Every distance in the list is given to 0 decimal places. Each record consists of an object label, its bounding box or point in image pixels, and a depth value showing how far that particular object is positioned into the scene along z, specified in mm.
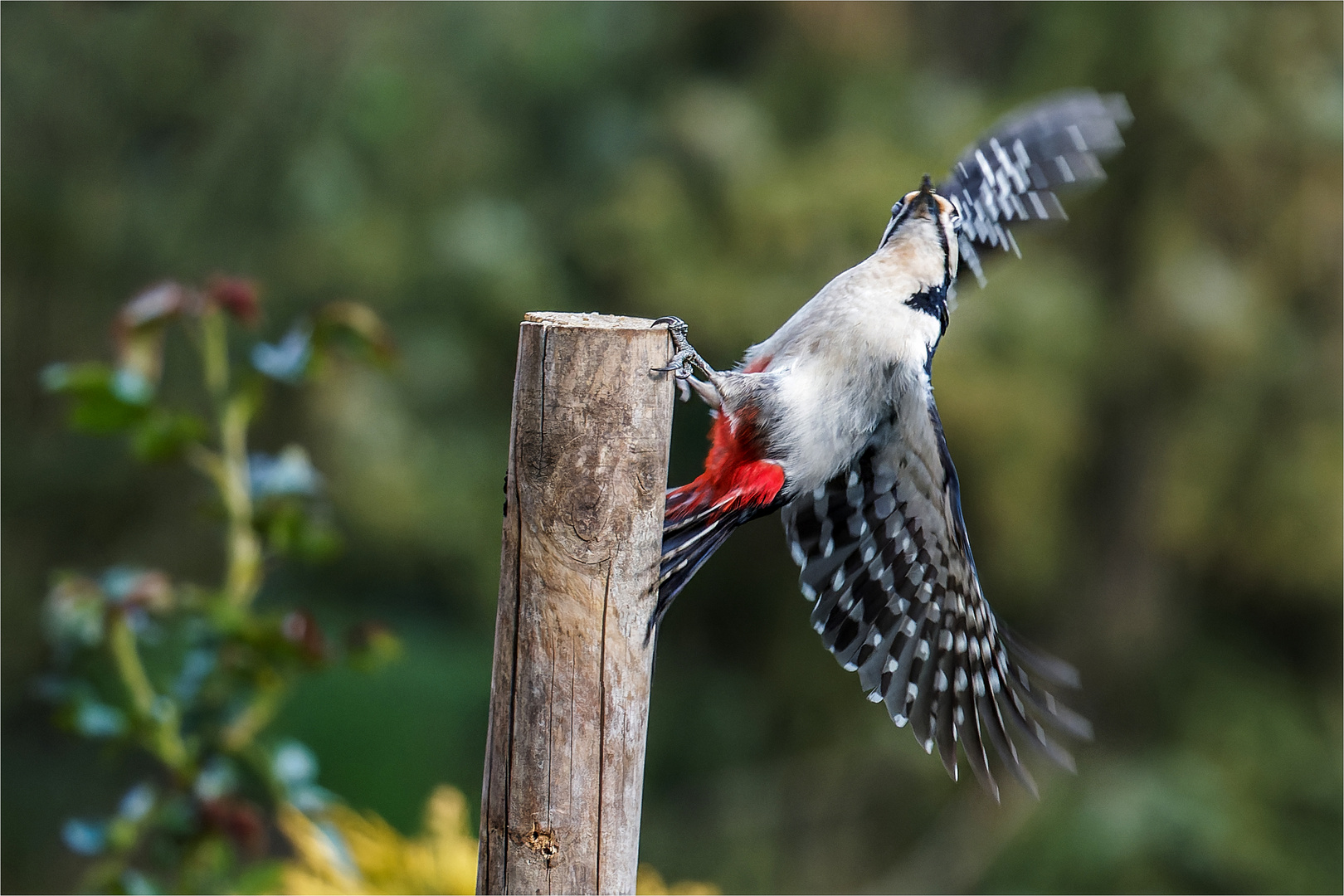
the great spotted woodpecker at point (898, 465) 5865
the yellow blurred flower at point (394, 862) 5957
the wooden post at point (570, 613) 5777
